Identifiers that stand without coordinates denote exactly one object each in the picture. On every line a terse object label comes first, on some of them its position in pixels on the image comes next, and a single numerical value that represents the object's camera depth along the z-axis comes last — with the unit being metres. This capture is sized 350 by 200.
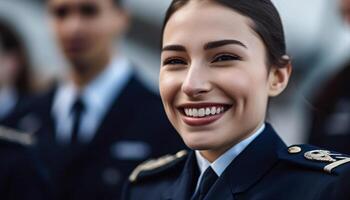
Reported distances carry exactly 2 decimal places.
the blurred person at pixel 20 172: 2.70
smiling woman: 1.78
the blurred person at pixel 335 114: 2.88
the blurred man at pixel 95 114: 2.99
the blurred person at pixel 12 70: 4.66
